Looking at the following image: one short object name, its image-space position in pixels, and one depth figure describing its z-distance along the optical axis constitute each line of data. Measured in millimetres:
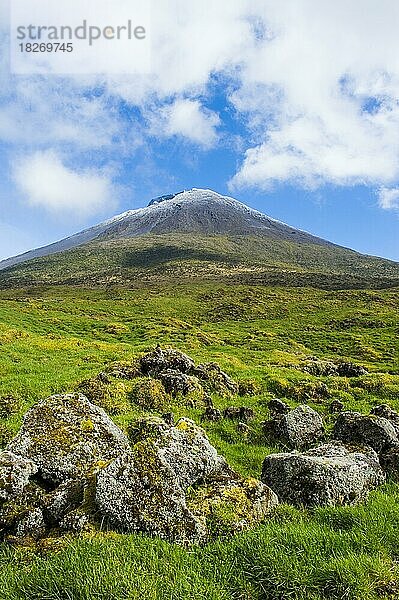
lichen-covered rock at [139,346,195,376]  22000
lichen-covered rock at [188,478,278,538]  7543
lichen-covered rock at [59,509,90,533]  7086
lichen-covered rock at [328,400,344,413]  18828
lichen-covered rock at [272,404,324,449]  14133
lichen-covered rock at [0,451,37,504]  7698
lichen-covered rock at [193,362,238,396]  21047
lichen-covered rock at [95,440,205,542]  7180
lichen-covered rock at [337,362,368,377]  30397
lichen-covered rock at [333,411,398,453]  12195
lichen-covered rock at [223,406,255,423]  16461
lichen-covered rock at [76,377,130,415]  16484
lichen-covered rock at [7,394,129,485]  9039
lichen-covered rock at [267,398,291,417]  17491
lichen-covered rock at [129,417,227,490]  8805
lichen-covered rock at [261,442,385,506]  8992
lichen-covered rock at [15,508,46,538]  7160
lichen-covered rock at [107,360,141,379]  20906
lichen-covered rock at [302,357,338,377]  31188
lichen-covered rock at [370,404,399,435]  14444
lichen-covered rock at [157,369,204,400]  18781
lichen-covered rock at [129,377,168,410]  17391
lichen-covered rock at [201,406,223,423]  16391
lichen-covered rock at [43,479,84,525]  7543
